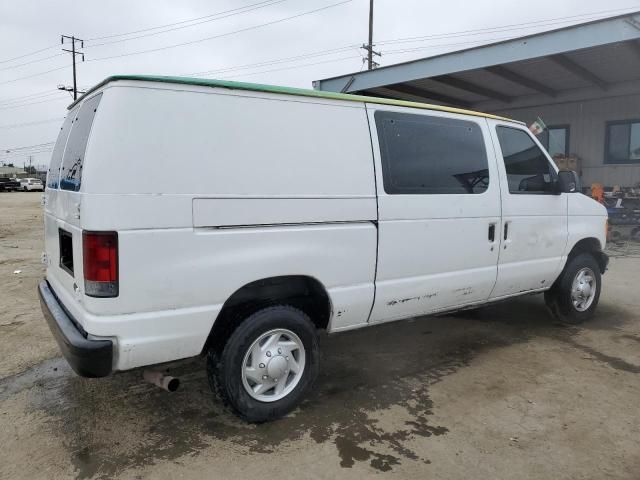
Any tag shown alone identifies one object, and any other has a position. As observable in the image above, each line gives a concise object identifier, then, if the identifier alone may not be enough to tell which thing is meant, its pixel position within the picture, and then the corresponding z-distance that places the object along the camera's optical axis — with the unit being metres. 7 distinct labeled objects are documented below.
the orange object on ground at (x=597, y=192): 11.62
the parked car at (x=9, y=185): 47.35
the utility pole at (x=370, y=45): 29.92
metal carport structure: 8.89
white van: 2.71
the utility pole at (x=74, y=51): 46.38
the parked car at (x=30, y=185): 48.81
